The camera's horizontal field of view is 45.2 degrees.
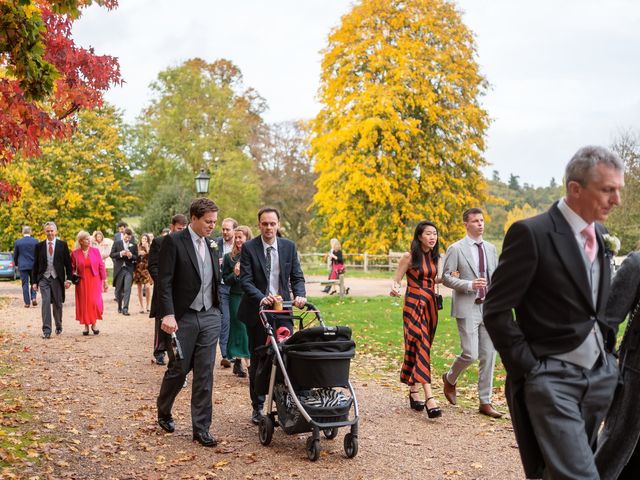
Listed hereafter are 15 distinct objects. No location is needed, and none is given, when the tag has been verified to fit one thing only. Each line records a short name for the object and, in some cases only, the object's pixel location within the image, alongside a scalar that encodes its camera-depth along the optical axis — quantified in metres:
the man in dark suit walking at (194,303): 7.37
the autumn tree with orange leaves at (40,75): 6.45
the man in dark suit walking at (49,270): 15.12
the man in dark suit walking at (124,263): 19.72
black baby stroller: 6.81
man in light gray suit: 8.52
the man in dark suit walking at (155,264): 11.35
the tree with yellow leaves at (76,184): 38.78
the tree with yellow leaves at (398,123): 37.97
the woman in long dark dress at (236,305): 10.84
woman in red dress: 15.50
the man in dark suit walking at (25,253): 21.70
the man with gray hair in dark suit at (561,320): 3.70
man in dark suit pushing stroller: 7.99
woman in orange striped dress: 8.63
